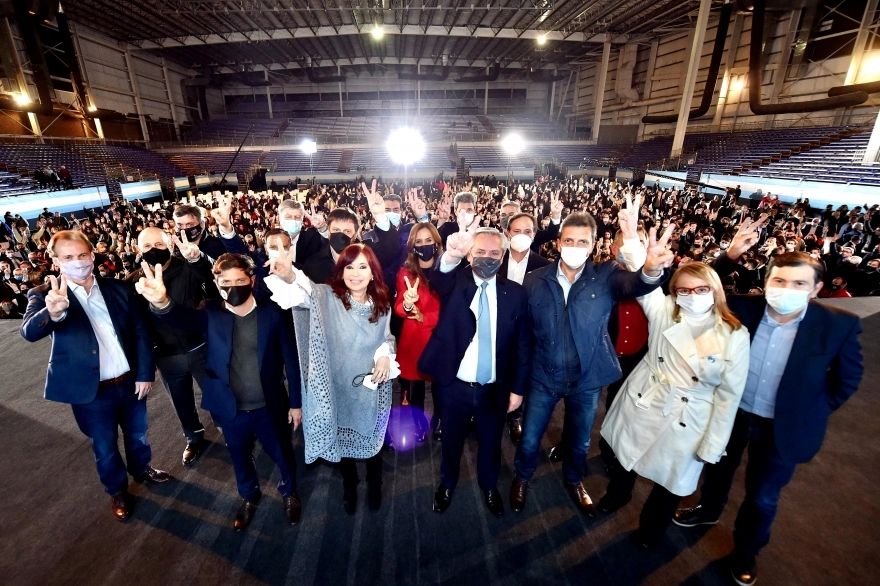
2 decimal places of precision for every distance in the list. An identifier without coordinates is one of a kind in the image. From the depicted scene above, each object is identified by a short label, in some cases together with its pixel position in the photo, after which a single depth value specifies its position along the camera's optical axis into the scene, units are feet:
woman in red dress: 8.29
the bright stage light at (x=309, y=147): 87.96
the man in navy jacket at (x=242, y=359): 7.00
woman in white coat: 6.58
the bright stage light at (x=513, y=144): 97.86
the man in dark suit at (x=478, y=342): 7.52
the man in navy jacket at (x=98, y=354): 7.11
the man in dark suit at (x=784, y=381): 6.08
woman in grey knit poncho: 7.13
